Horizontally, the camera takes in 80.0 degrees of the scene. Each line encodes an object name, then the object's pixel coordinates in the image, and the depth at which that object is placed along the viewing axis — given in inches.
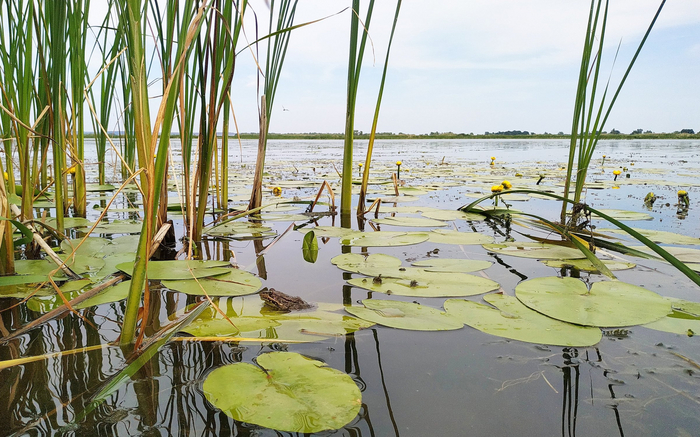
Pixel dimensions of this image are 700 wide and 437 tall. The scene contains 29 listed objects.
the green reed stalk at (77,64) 53.6
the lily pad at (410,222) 83.3
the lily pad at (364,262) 53.7
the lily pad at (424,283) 45.0
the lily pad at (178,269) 46.8
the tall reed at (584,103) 63.6
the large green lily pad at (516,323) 34.0
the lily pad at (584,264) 54.9
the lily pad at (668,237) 66.1
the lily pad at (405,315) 36.2
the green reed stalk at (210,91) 49.6
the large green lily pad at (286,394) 23.6
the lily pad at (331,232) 73.5
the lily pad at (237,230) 75.3
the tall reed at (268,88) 69.2
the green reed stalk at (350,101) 79.7
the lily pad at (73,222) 72.3
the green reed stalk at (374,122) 78.5
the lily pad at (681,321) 35.9
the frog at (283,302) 40.4
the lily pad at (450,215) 88.8
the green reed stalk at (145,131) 27.6
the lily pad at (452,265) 53.2
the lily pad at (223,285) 43.8
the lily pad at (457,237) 67.2
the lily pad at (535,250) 59.5
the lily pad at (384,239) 66.5
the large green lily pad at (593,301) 37.6
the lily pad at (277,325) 34.4
